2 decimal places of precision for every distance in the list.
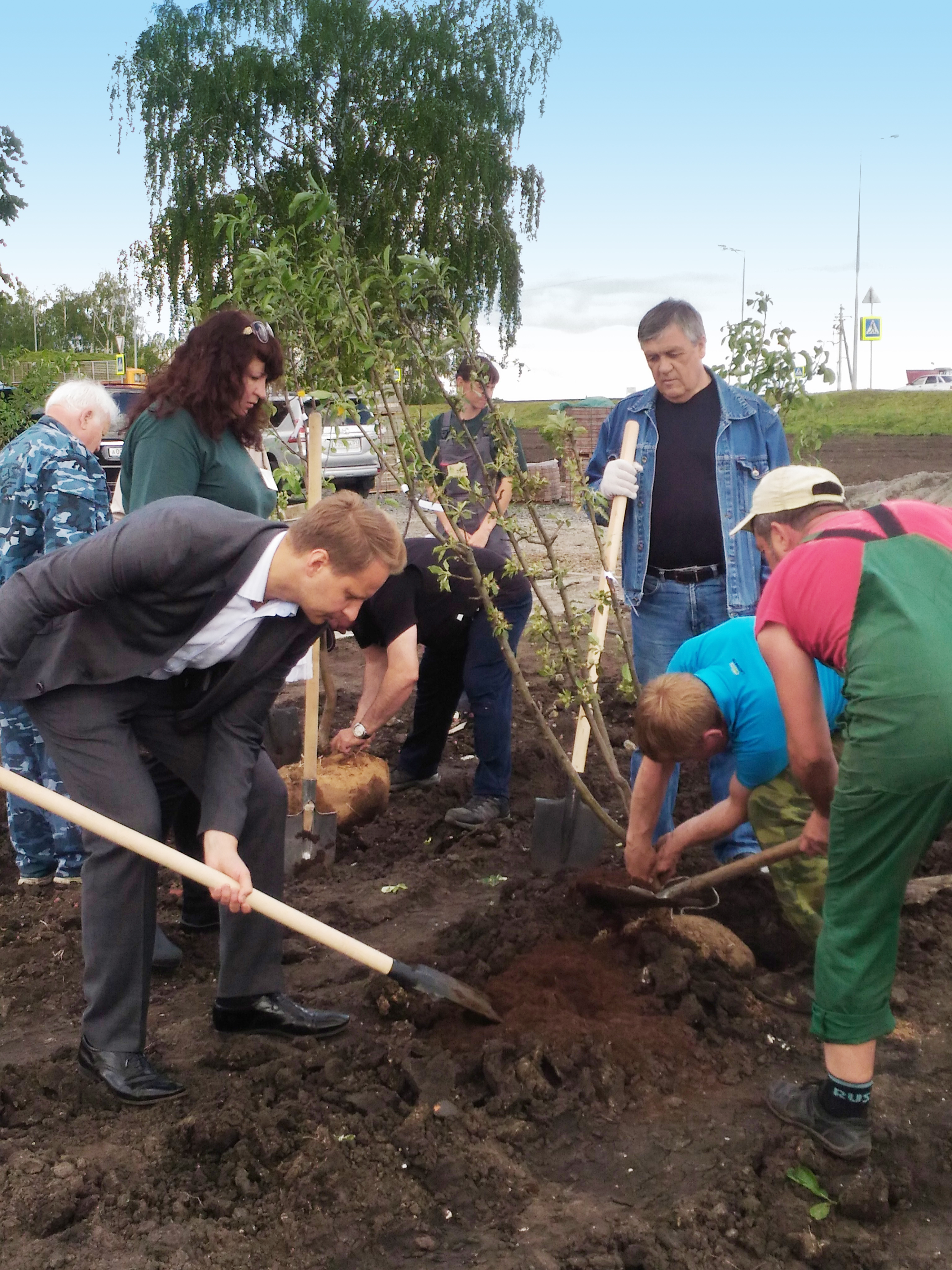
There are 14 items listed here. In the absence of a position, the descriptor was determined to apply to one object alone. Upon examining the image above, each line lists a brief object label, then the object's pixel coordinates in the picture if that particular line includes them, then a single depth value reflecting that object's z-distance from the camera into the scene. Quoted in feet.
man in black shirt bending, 14.21
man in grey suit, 8.87
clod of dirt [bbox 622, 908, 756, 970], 11.50
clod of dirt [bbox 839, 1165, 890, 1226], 8.05
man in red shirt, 7.43
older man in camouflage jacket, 13.19
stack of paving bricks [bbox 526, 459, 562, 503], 50.06
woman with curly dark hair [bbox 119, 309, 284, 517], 11.58
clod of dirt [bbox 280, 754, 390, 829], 15.75
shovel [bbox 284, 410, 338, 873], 14.83
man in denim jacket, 13.01
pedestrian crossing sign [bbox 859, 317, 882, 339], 127.13
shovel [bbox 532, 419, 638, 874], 14.19
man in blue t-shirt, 10.47
